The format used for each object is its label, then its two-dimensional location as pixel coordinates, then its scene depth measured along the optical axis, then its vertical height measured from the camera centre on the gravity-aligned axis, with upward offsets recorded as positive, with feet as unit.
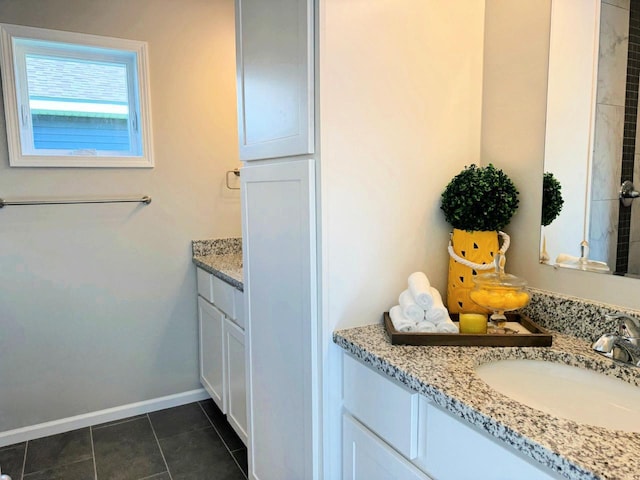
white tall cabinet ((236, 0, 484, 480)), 4.17 +0.38
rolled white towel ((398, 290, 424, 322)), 4.16 -1.00
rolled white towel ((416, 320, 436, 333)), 4.11 -1.14
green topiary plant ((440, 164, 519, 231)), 4.46 -0.01
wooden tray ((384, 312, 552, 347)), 3.84 -1.18
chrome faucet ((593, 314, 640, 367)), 3.44 -1.11
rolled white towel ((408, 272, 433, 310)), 4.16 -0.83
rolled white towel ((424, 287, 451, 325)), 4.12 -1.02
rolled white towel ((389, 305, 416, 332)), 4.11 -1.10
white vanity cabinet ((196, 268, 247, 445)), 6.91 -2.42
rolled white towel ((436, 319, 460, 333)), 4.09 -1.14
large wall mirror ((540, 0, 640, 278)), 3.77 +0.53
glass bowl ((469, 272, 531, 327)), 4.10 -0.86
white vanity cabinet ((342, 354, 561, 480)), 2.84 -1.72
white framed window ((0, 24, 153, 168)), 7.36 +1.73
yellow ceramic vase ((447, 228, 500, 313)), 4.60 -0.60
